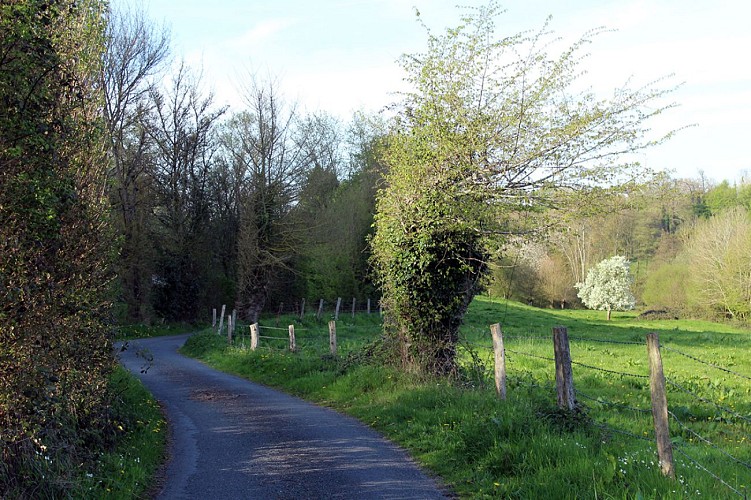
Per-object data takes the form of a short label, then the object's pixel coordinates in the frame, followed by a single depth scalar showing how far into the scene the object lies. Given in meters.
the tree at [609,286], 60.47
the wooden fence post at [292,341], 19.41
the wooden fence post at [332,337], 17.14
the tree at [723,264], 47.22
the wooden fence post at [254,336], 21.48
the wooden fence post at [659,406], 6.39
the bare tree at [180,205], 39.75
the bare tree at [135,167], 34.25
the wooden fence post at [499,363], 9.98
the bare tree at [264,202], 36.34
